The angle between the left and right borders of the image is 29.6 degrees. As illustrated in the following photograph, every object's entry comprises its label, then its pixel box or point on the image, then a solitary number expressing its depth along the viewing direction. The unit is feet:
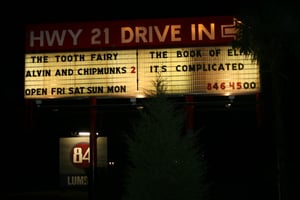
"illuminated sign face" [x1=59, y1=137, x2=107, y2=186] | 53.06
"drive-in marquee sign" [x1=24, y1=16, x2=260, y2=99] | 47.83
